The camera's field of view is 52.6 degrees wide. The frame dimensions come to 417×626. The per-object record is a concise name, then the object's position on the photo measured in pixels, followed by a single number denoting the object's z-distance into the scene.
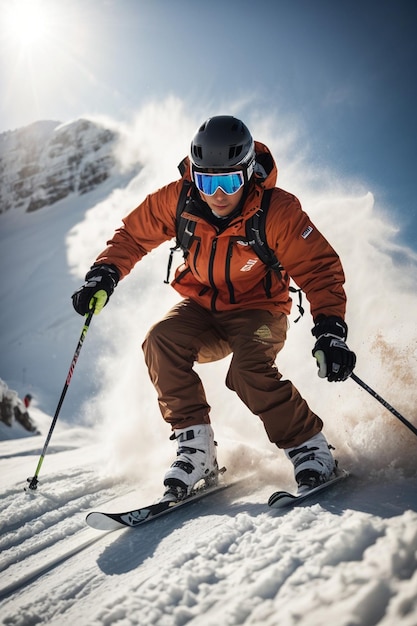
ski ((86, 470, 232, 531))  2.04
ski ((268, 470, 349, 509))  1.91
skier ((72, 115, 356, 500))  2.40
